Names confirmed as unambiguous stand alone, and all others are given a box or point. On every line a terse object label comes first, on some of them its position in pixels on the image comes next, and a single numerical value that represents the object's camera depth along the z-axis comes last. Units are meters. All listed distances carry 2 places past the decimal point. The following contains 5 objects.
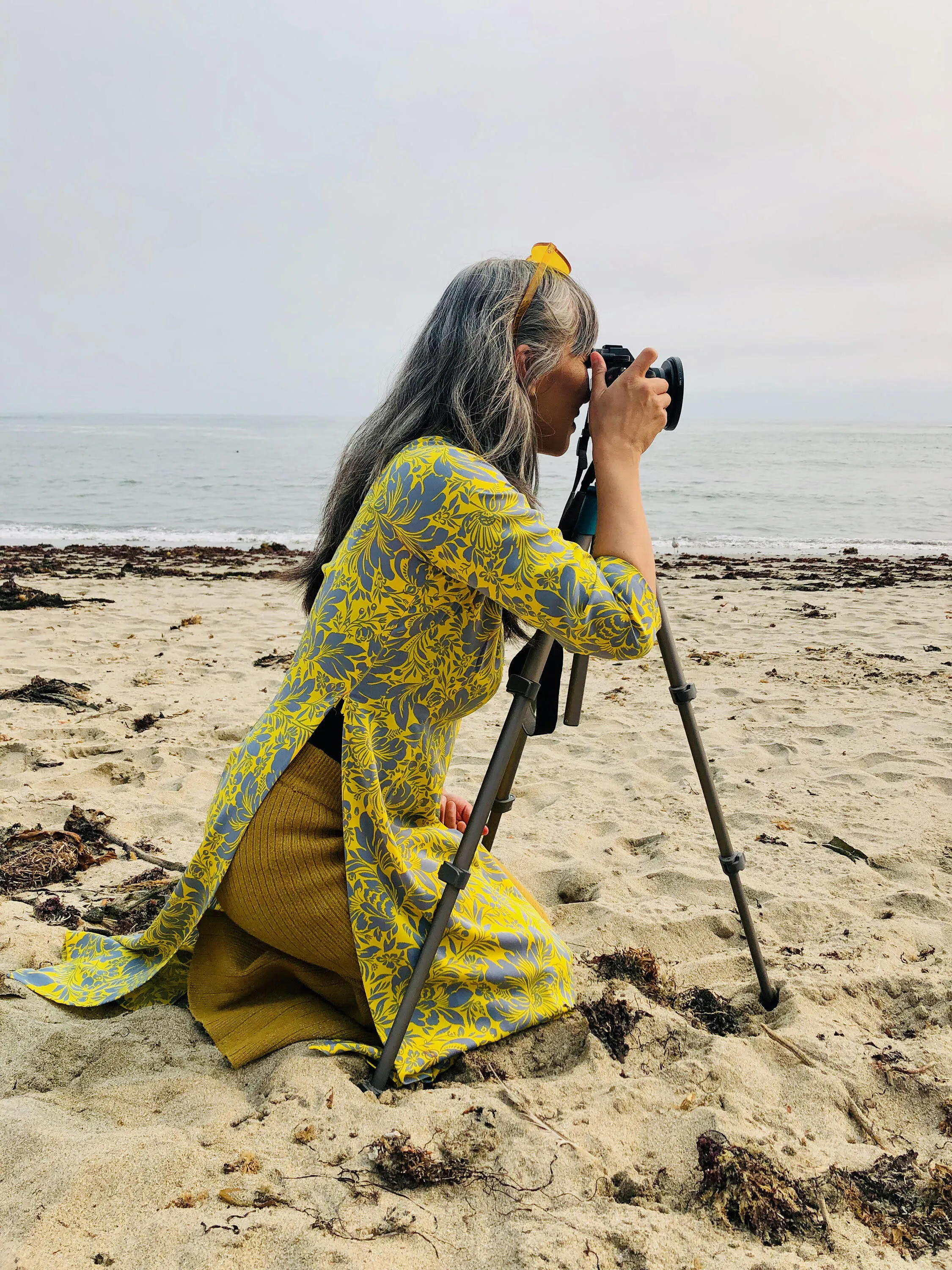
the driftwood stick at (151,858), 3.18
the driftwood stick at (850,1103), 1.98
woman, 1.99
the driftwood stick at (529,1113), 1.82
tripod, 1.96
